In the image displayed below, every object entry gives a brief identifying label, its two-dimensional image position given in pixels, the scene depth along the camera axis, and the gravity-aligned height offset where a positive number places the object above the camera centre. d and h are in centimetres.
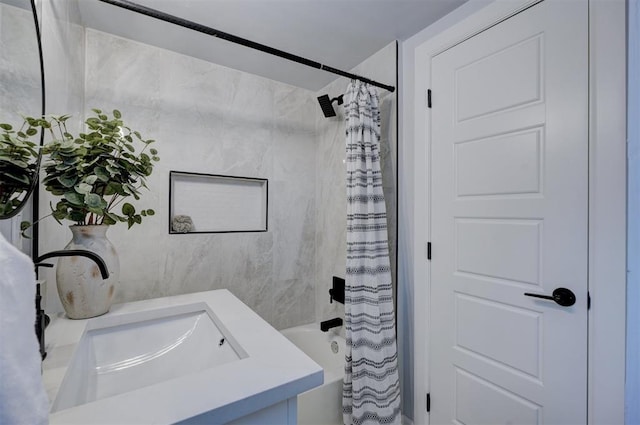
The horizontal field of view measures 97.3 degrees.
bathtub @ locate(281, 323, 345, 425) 157 -109
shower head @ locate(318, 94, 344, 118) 207 +80
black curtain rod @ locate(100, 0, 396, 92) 104 +75
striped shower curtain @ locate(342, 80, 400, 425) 151 -40
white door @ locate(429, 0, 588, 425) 108 -3
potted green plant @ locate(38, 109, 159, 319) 88 +6
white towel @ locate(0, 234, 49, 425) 30 -16
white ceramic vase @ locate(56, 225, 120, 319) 99 -24
